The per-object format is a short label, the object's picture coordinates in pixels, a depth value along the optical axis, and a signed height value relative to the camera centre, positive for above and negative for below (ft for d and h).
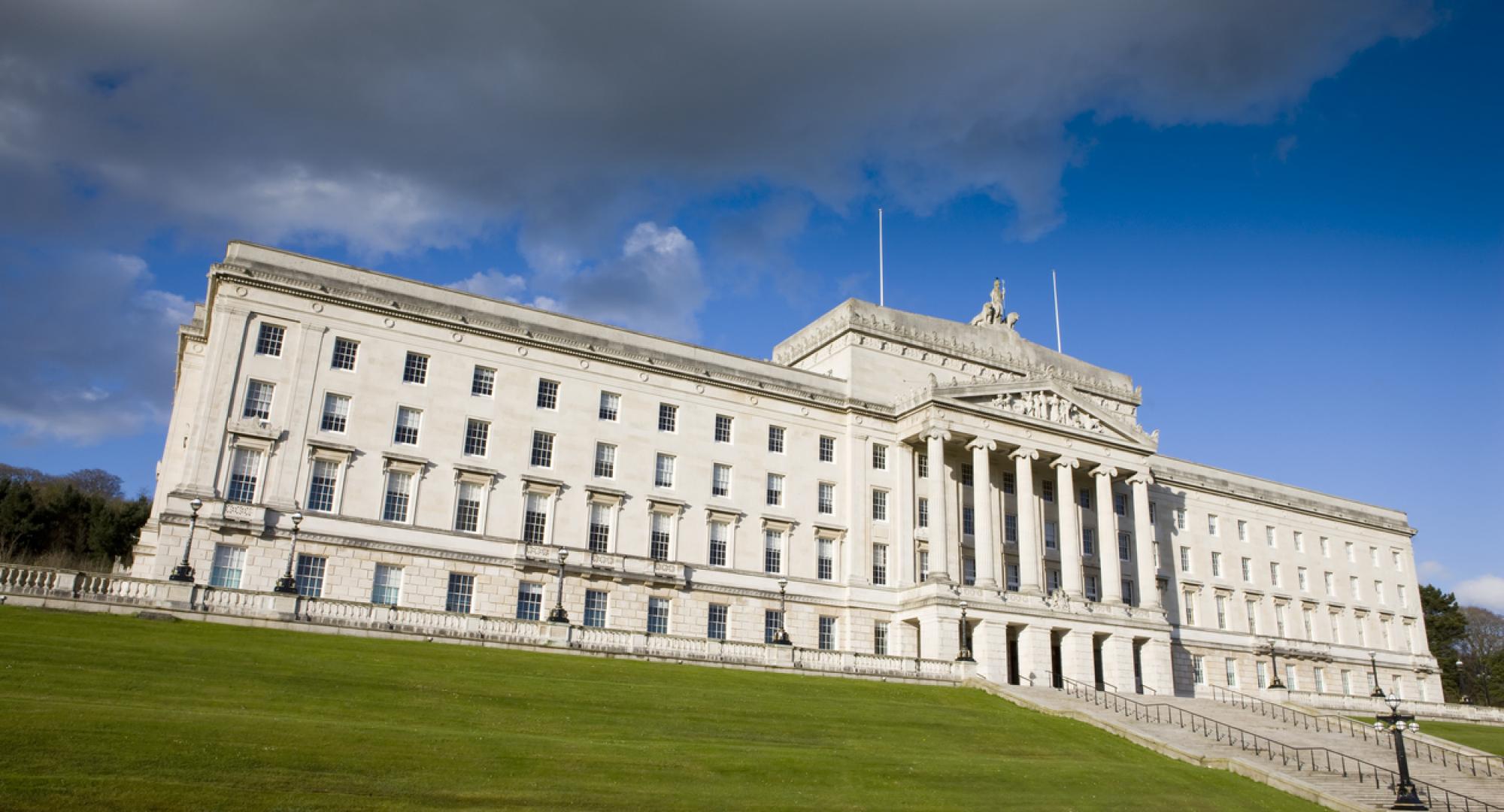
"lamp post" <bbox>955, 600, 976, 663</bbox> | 176.14 +6.72
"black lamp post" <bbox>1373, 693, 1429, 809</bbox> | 112.27 -7.58
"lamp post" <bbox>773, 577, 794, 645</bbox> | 161.58 +10.65
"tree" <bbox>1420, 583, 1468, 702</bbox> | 364.38 +26.25
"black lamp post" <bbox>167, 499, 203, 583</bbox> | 127.09 +9.63
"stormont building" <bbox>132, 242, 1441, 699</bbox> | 162.30 +33.79
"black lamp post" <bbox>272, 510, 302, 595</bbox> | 130.41 +8.94
